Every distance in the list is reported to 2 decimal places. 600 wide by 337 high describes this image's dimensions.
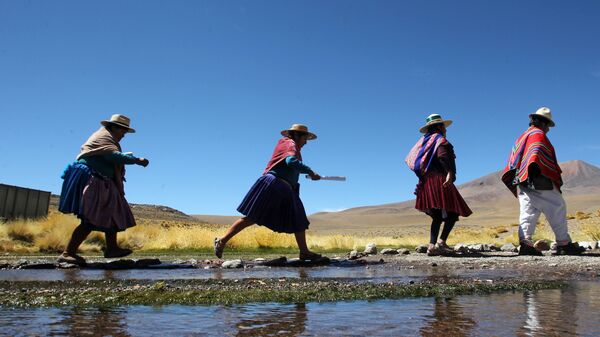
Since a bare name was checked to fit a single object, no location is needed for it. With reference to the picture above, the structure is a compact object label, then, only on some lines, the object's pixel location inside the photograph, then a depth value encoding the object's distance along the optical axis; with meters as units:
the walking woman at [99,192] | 7.52
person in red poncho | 8.48
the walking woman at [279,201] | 8.14
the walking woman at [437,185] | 8.80
